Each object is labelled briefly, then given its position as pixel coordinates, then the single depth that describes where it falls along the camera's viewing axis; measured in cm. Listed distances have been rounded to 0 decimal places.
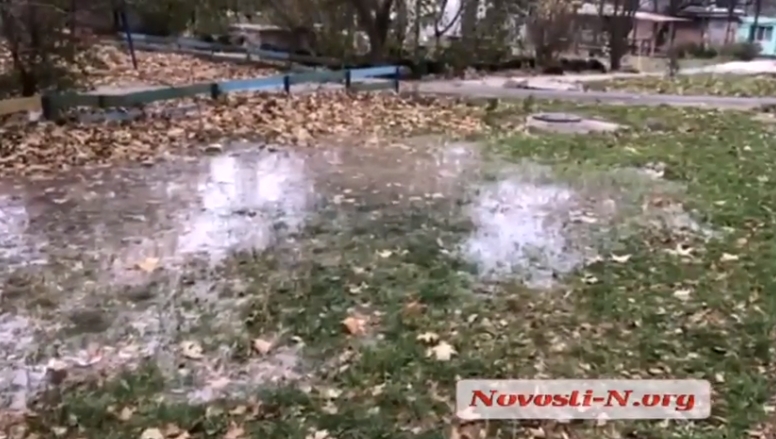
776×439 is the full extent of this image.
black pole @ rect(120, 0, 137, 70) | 1845
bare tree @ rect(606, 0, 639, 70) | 2523
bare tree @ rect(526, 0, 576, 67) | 2219
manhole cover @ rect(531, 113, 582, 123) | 1173
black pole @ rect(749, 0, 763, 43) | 4480
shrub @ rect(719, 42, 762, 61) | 3341
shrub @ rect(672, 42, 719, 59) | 3391
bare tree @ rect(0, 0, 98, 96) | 1046
